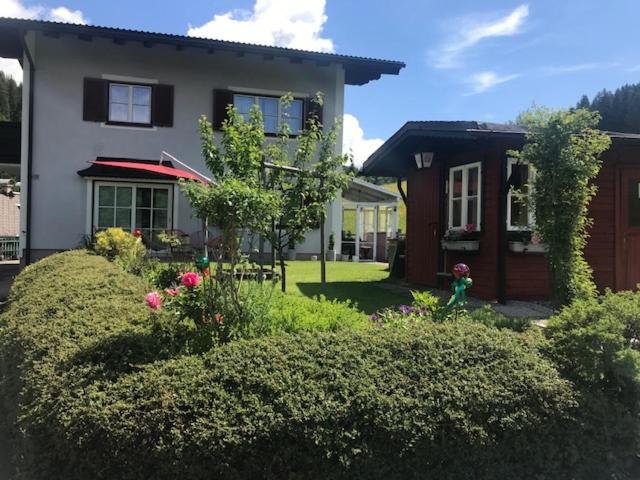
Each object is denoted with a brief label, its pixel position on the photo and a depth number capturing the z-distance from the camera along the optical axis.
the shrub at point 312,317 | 3.79
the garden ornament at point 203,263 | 4.62
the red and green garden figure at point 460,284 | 4.81
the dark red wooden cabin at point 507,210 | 8.21
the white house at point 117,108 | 14.91
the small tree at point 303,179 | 5.61
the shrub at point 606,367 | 2.98
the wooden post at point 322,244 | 6.03
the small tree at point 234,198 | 3.36
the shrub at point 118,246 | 9.43
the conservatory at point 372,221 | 19.05
